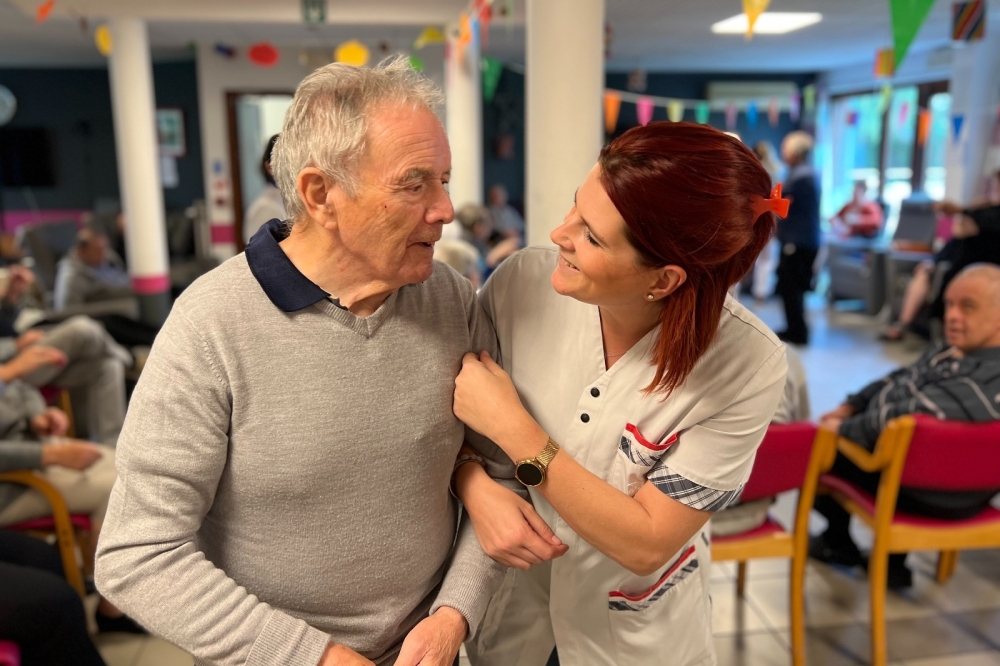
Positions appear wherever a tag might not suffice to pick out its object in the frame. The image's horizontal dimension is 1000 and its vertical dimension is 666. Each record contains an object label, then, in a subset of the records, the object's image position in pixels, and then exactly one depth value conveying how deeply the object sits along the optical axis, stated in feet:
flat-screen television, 33.17
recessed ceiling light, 22.89
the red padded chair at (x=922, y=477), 7.15
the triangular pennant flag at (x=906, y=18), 7.47
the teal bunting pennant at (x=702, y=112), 33.73
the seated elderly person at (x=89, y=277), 16.72
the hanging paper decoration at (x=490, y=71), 23.38
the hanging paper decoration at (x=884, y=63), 23.05
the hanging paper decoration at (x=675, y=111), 30.36
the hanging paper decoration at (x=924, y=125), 30.07
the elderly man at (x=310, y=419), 3.25
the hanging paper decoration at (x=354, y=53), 20.31
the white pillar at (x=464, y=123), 21.62
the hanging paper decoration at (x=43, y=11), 17.95
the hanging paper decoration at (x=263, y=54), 23.73
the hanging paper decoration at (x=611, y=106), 24.73
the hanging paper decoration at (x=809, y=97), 31.86
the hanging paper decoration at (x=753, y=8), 8.21
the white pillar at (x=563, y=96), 8.82
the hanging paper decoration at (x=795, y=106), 32.77
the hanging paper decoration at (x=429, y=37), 21.86
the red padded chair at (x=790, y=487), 6.97
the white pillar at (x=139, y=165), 21.77
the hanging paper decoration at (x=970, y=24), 14.78
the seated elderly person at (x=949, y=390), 7.73
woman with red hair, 3.48
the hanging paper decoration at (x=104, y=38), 21.04
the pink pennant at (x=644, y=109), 29.73
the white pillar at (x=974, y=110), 25.86
